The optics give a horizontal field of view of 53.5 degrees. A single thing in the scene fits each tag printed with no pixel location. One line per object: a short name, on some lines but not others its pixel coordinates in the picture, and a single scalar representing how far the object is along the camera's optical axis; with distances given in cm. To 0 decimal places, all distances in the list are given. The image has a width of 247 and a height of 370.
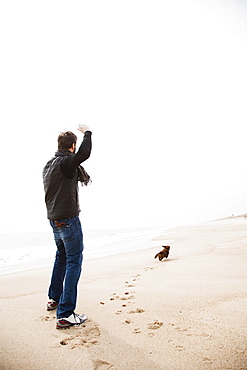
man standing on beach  273
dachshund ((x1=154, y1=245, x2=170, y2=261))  625
